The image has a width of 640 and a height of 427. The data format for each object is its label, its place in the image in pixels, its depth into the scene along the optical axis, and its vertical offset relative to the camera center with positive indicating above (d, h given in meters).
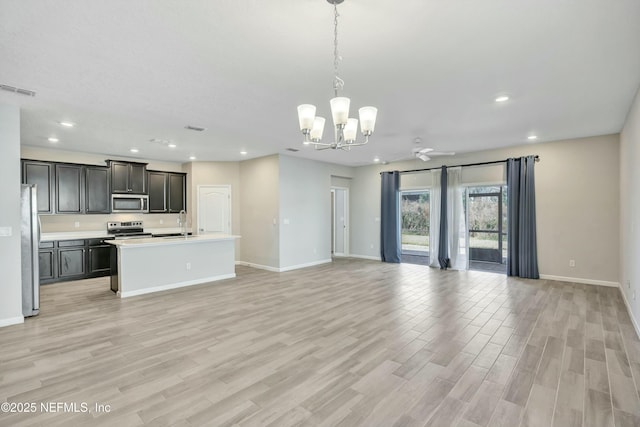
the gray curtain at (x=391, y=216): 8.36 -0.09
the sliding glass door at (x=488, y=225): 7.34 -0.32
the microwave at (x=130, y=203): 7.17 +0.29
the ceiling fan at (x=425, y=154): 5.72 +1.10
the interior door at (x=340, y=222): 9.58 -0.27
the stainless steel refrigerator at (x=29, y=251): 4.05 -0.46
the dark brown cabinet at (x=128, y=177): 7.13 +0.89
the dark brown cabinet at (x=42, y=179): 6.04 +0.74
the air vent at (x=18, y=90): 3.31 +1.37
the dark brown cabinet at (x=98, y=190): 6.79 +0.57
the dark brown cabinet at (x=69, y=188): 6.41 +0.57
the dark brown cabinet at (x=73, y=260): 6.02 -0.89
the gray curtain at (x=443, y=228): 7.44 -0.38
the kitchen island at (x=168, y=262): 5.16 -0.86
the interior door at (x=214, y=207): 8.20 +0.20
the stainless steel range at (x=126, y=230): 7.08 -0.33
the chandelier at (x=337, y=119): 2.42 +0.79
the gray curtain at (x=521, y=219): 6.30 -0.16
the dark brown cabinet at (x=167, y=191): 7.79 +0.60
